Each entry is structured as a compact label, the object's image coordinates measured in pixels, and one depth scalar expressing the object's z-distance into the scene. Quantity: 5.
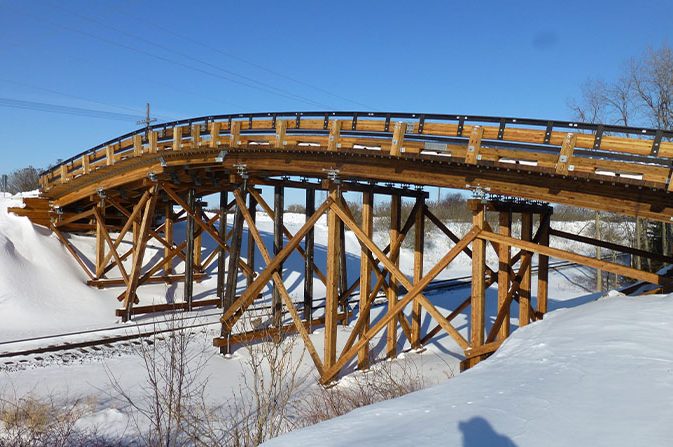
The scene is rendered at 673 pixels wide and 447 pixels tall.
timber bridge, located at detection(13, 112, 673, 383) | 7.09
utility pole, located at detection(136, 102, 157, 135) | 32.06
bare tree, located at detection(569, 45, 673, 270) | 20.17
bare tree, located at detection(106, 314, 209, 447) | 6.36
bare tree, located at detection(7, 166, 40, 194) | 41.46
